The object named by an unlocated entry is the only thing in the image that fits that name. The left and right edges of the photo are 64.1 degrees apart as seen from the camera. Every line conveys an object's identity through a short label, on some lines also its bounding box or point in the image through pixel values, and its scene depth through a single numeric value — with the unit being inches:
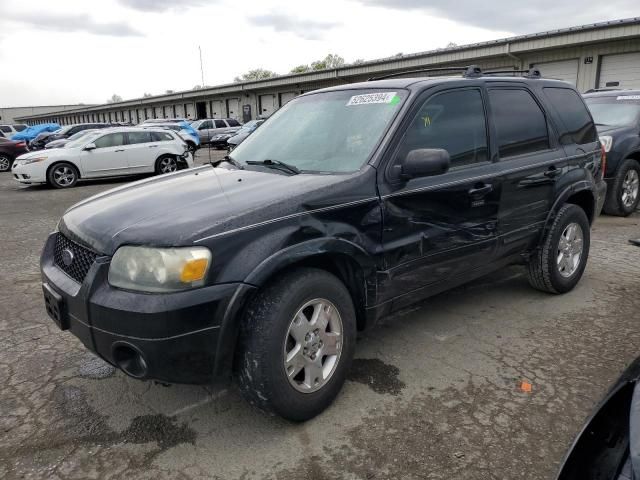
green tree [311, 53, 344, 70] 3504.4
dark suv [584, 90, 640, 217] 307.4
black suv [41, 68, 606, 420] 93.0
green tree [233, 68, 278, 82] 3926.4
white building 671.8
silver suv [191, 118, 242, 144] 1068.5
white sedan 521.7
